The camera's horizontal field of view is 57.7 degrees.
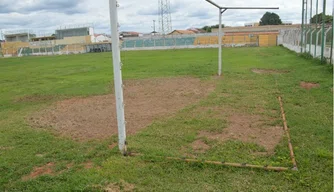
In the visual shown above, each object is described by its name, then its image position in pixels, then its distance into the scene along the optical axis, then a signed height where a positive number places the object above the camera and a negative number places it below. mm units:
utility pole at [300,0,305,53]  22066 +347
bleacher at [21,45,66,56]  56375 +483
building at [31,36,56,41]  84125 +3891
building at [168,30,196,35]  76150 +4171
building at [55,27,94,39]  75875 +4940
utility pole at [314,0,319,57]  16931 +1162
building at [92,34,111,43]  74288 +3303
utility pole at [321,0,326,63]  14559 +505
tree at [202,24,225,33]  88362 +5550
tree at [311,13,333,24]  15206 +1312
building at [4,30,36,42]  83744 +4721
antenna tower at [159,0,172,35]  54538 +3544
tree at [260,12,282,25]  89250 +7294
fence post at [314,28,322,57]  16548 -68
